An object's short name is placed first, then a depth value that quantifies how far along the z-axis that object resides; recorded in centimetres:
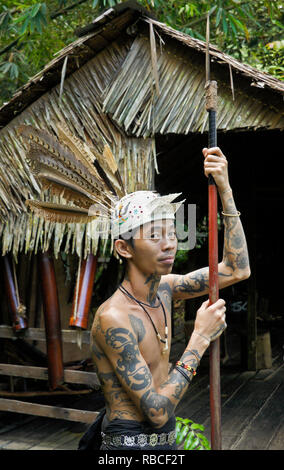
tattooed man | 227
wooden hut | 412
